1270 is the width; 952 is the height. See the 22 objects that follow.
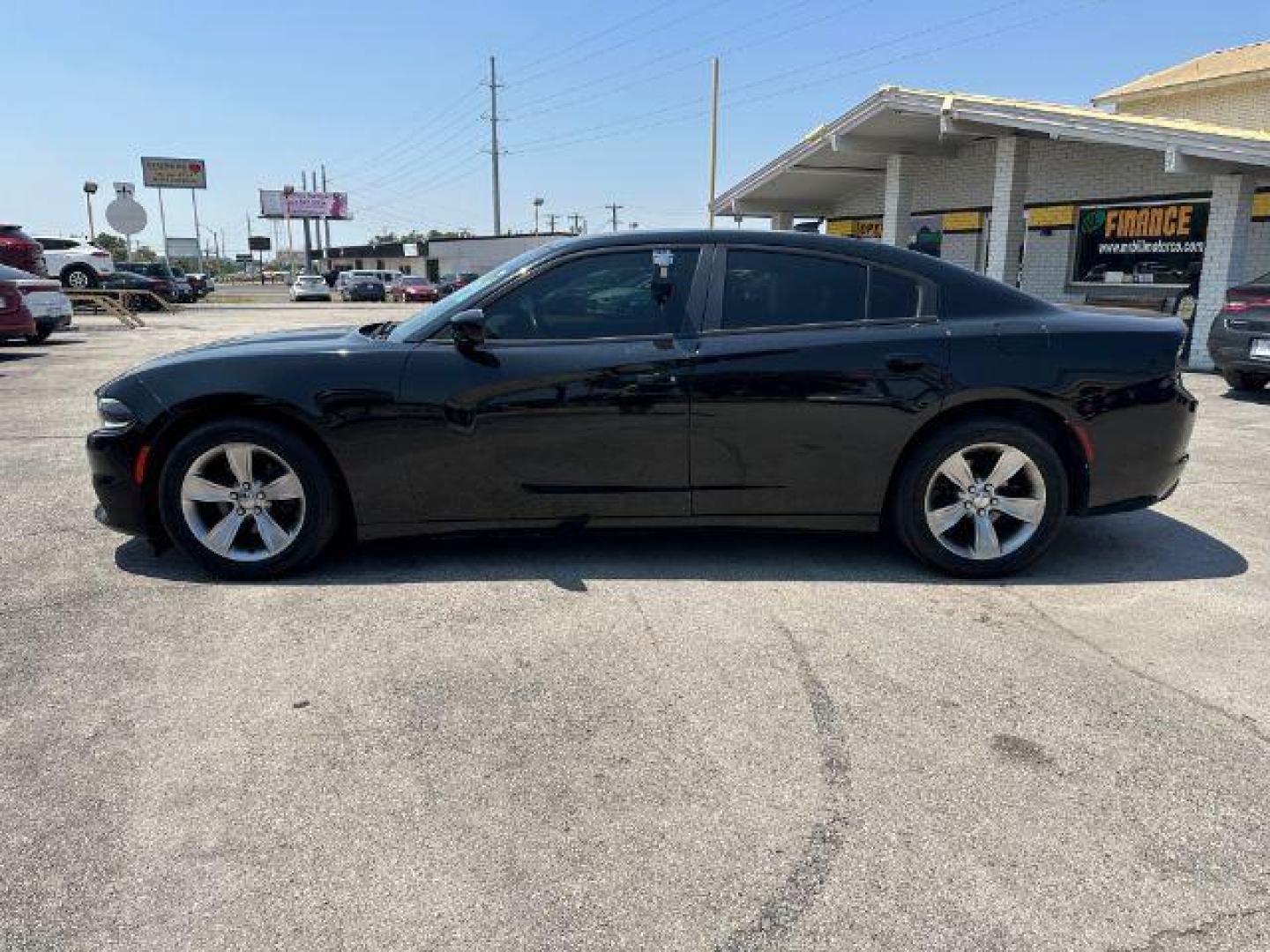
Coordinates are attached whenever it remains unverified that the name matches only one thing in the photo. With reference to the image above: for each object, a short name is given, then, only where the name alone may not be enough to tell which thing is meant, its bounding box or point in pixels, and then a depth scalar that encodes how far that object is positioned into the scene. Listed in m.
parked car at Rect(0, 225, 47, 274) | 18.92
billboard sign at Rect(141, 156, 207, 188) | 74.81
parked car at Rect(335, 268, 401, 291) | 44.91
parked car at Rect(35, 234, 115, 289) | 28.22
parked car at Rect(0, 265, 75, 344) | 14.54
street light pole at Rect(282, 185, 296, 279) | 74.36
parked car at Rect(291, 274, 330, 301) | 42.34
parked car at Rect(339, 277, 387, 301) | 43.38
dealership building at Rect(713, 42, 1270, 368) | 12.12
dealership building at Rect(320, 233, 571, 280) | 63.62
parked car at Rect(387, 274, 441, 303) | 43.19
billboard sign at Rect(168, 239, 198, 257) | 88.56
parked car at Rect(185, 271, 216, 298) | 41.12
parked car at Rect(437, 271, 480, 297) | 39.07
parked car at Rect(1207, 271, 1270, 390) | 8.85
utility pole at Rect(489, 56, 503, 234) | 65.94
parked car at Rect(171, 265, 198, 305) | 37.25
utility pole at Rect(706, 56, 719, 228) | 28.97
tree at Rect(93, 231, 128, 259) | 103.03
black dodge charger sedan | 4.05
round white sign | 36.00
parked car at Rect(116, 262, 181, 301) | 33.72
